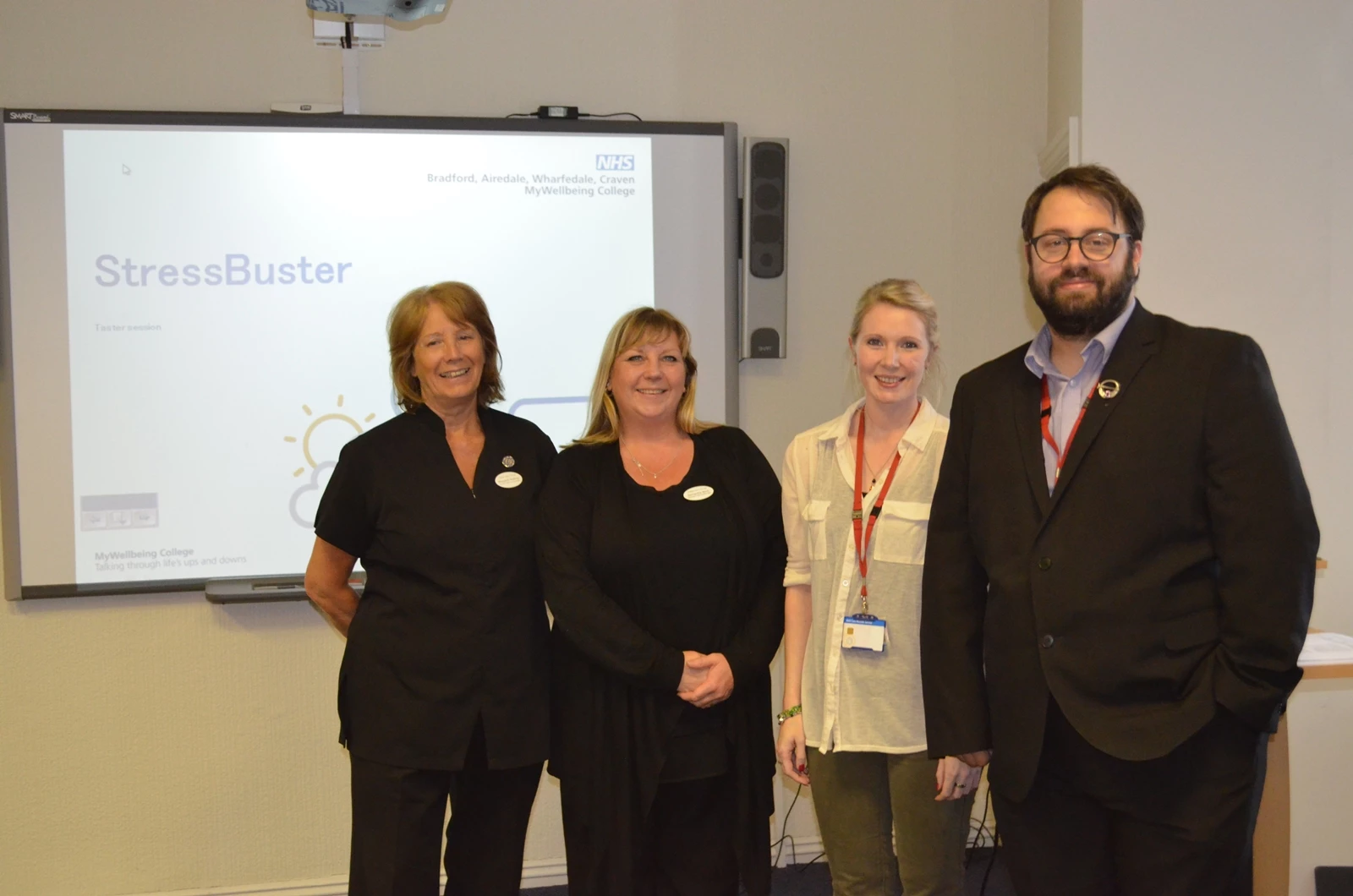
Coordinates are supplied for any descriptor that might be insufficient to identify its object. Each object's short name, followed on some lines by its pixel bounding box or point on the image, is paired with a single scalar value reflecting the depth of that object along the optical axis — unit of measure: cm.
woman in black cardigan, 206
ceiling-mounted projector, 272
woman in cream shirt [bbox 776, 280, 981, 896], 194
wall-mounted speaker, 332
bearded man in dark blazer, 151
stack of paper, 240
